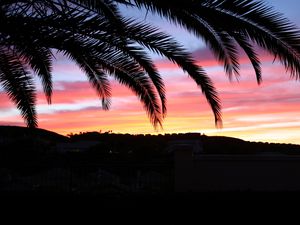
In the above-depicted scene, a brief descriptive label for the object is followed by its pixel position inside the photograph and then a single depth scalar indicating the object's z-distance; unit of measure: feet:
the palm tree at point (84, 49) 24.93
